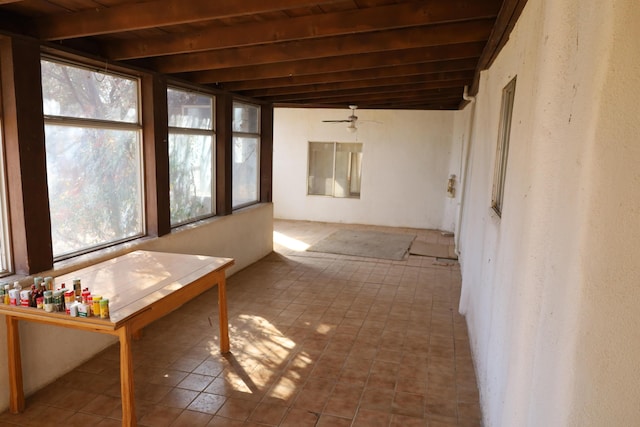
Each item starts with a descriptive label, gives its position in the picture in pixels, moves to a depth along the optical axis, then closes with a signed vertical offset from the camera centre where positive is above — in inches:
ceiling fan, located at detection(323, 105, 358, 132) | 326.7 +22.2
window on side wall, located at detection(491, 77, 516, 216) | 123.2 +1.5
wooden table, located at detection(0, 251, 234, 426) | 91.8 -35.9
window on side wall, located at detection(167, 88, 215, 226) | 183.9 -4.2
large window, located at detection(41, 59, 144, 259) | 126.6 -4.8
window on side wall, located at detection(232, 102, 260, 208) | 238.8 -4.3
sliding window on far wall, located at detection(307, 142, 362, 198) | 379.2 -17.0
